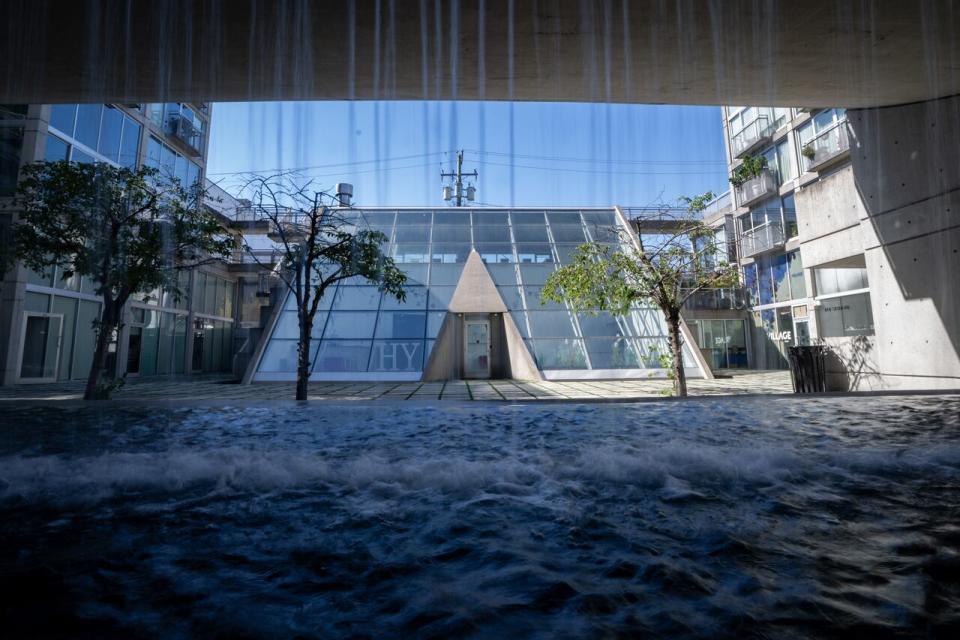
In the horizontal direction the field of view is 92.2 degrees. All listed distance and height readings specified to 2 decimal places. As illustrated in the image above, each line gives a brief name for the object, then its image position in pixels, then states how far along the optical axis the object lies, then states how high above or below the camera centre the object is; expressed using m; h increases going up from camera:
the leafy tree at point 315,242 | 8.11 +2.05
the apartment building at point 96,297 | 12.54 +1.99
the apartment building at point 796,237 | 8.66 +3.09
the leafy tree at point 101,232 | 8.08 +2.26
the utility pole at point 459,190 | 22.35 +8.29
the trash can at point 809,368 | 8.90 -0.22
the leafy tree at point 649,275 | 8.71 +1.59
